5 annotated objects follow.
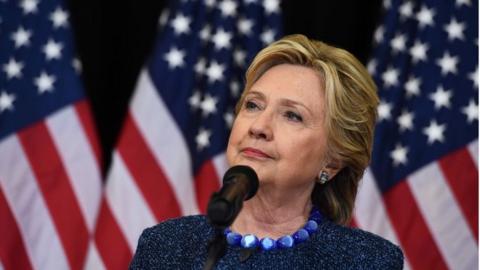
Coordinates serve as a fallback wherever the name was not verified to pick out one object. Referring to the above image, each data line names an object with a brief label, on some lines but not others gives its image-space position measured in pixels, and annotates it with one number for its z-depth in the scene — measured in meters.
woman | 4.08
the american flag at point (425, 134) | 7.02
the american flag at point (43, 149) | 6.98
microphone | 2.77
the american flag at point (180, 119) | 7.07
